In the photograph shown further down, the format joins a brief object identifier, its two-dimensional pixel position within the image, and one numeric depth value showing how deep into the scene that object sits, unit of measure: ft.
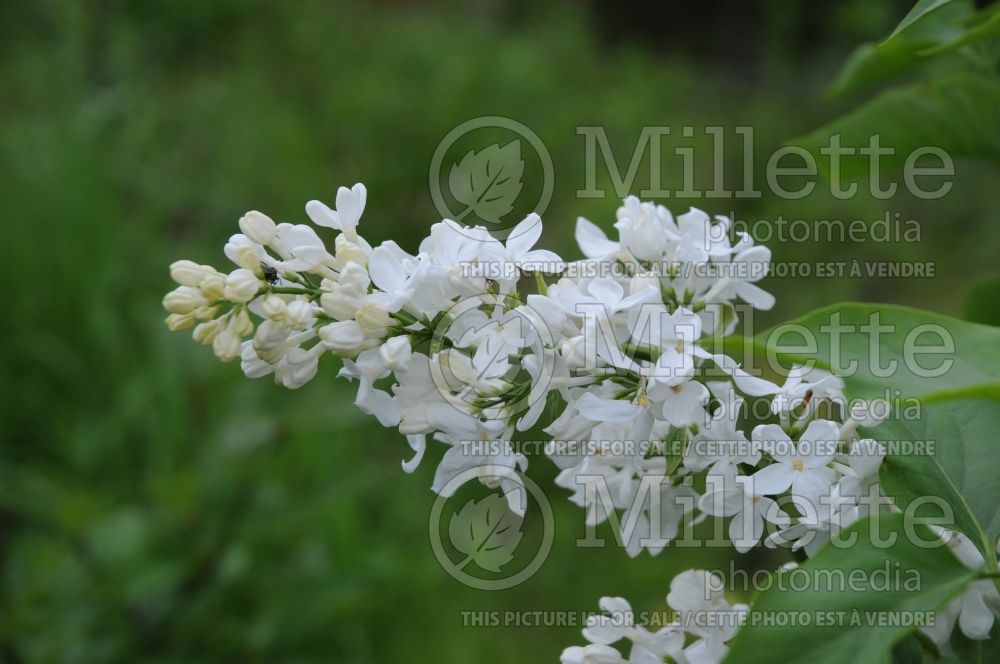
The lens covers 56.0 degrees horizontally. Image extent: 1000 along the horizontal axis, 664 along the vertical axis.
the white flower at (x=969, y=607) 1.57
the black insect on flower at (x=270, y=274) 1.87
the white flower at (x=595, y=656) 1.83
